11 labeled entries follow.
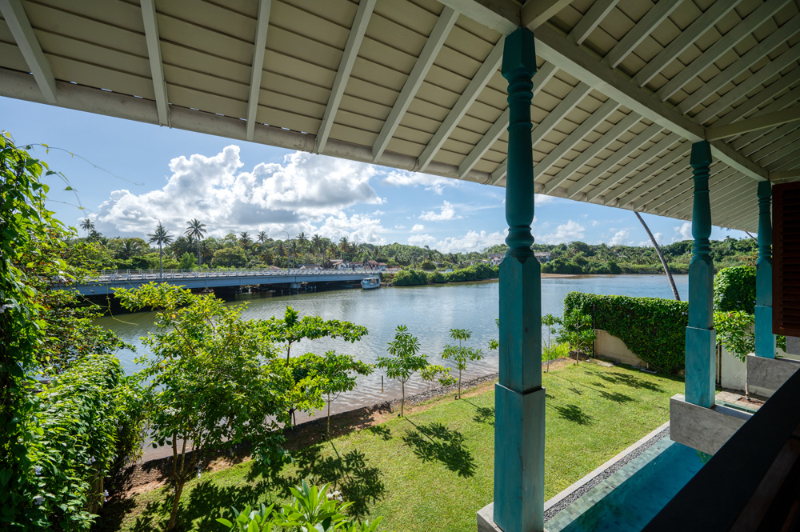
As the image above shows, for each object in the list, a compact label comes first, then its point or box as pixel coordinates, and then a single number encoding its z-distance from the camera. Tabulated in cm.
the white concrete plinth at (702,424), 299
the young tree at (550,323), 866
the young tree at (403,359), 581
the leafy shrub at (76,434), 167
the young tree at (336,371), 505
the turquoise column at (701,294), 298
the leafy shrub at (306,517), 112
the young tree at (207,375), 271
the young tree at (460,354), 702
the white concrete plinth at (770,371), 389
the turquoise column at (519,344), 158
